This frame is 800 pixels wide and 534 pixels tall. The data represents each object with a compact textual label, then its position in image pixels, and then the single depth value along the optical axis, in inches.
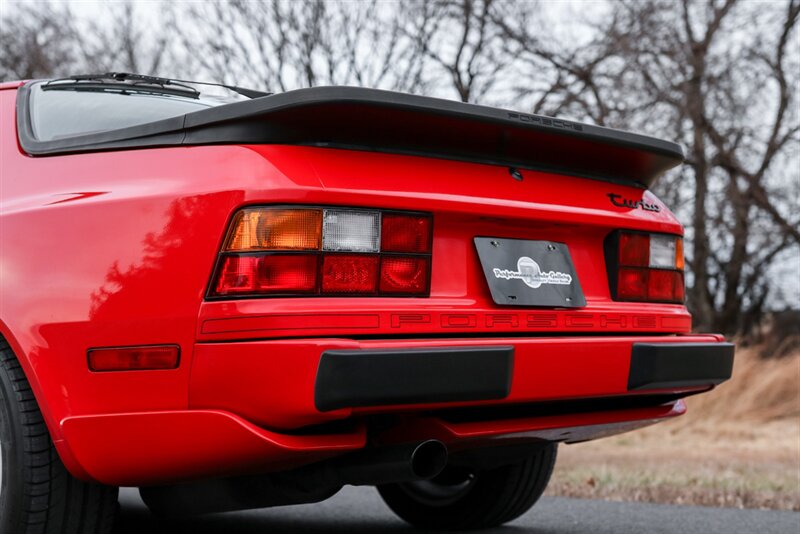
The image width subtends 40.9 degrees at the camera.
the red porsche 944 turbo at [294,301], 101.8
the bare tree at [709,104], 514.9
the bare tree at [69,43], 634.8
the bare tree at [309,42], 485.1
